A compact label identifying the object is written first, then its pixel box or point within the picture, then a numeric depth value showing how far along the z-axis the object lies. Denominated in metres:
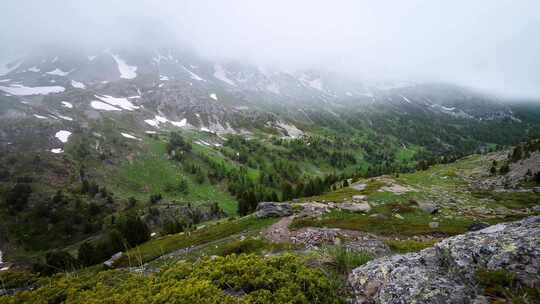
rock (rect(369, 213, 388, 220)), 34.99
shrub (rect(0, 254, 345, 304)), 7.59
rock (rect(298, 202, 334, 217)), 37.16
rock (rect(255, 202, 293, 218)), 39.25
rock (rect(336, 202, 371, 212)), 38.34
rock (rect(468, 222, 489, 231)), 28.57
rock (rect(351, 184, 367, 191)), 55.00
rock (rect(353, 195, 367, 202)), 43.42
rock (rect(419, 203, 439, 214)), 37.03
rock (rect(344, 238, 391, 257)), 17.16
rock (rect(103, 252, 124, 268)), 37.79
